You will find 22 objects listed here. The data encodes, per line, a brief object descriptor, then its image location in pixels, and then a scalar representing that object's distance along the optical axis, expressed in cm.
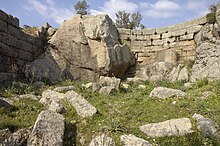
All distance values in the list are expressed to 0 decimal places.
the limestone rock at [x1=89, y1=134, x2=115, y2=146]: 313
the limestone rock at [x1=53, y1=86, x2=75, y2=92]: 556
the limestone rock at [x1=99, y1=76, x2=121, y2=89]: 652
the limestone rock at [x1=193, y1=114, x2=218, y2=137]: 352
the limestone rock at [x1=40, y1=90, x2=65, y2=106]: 476
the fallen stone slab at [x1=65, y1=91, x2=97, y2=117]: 425
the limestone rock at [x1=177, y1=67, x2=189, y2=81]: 784
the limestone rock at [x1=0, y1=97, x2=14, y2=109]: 423
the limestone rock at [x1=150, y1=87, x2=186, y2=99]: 521
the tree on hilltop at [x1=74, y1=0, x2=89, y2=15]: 1213
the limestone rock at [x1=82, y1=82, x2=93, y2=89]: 621
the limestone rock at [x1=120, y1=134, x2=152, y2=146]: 319
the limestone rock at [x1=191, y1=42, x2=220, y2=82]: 715
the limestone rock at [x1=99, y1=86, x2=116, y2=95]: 578
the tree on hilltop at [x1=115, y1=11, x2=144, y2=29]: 1259
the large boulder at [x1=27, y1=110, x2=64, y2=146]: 305
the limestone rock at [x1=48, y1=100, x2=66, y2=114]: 424
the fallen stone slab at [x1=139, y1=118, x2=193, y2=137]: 356
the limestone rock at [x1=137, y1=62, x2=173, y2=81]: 869
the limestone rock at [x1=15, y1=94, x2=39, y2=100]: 492
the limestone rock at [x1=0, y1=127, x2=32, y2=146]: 301
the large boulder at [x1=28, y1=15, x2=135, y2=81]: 838
